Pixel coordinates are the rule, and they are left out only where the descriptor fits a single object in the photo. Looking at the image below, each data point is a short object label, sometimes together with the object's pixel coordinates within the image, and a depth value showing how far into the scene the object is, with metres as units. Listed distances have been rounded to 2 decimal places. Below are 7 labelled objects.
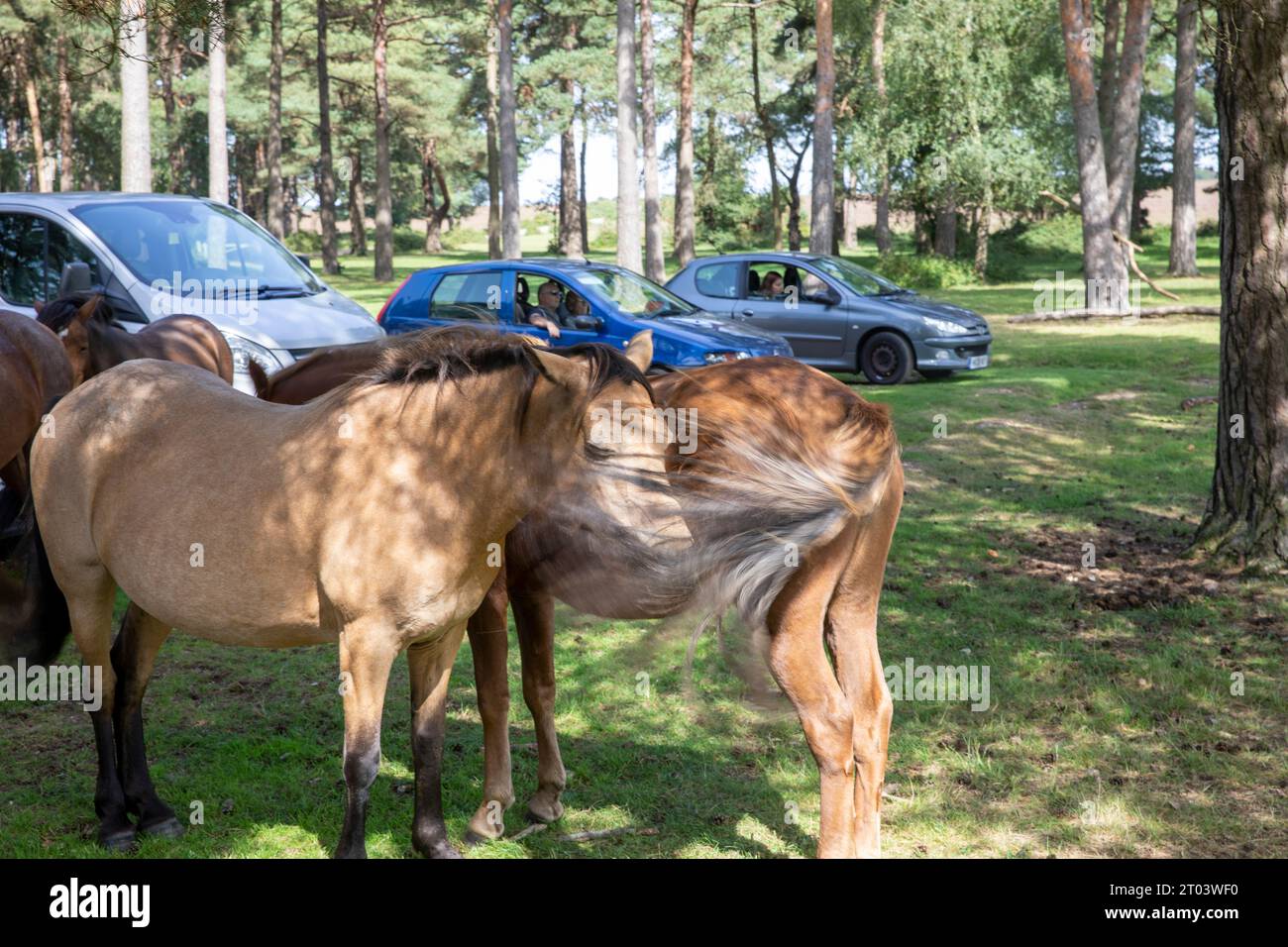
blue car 13.25
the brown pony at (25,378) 6.27
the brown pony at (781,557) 3.64
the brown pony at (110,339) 6.72
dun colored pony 3.56
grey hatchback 16.77
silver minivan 8.72
